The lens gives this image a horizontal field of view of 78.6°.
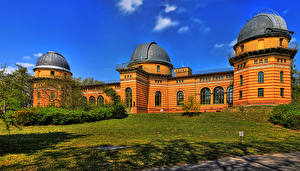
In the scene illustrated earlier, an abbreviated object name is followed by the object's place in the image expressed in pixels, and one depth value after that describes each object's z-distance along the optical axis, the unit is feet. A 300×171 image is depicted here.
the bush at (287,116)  67.05
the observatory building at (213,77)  100.37
